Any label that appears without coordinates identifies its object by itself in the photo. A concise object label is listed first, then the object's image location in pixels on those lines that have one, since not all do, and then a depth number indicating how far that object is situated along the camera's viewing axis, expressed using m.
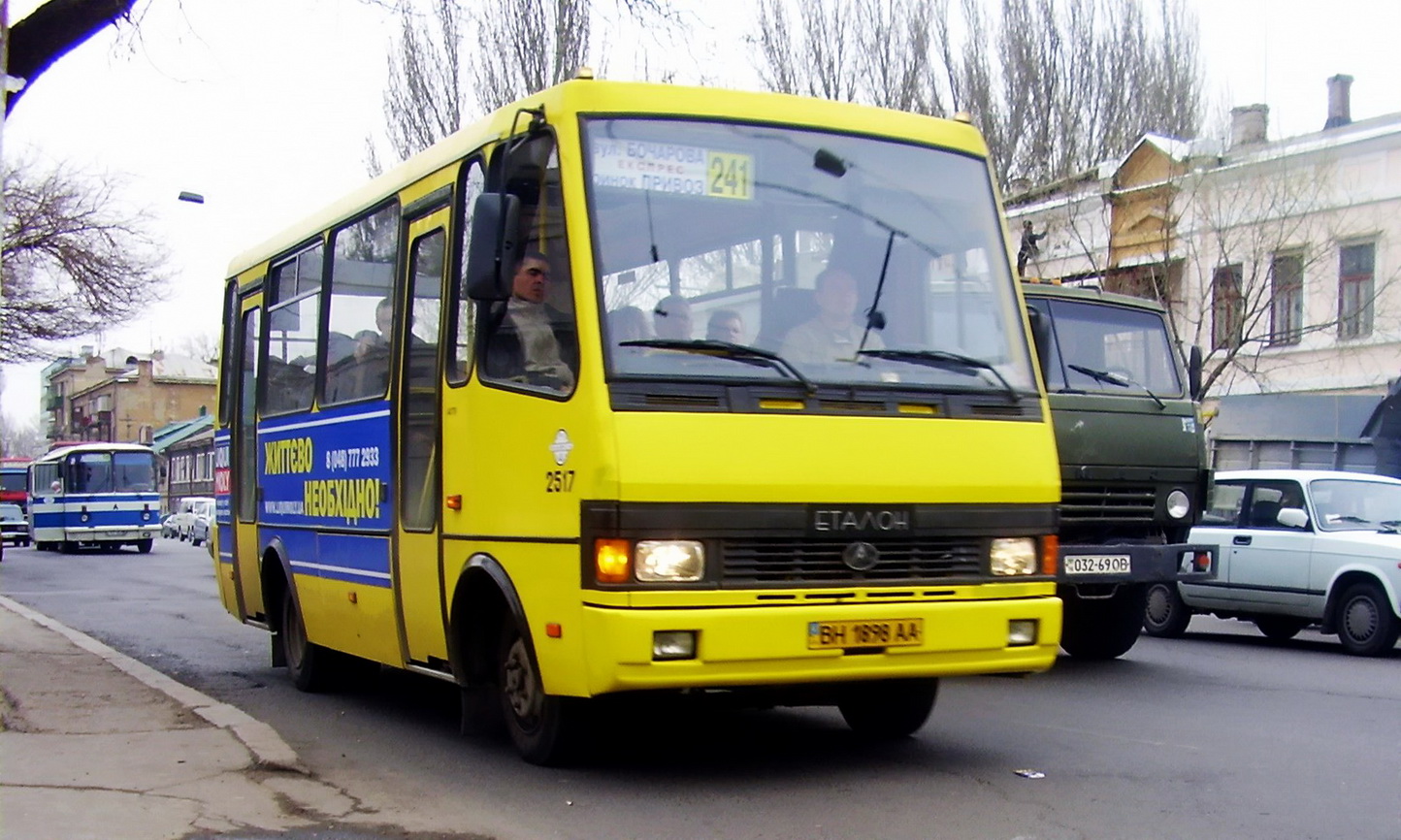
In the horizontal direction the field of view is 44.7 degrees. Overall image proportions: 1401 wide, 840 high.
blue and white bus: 46.47
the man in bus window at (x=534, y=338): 7.38
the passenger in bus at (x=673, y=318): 7.30
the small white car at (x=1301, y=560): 14.84
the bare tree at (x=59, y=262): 31.62
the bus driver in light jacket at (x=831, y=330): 7.50
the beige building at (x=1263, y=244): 27.95
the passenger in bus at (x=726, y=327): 7.35
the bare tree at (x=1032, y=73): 34.38
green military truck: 12.44
